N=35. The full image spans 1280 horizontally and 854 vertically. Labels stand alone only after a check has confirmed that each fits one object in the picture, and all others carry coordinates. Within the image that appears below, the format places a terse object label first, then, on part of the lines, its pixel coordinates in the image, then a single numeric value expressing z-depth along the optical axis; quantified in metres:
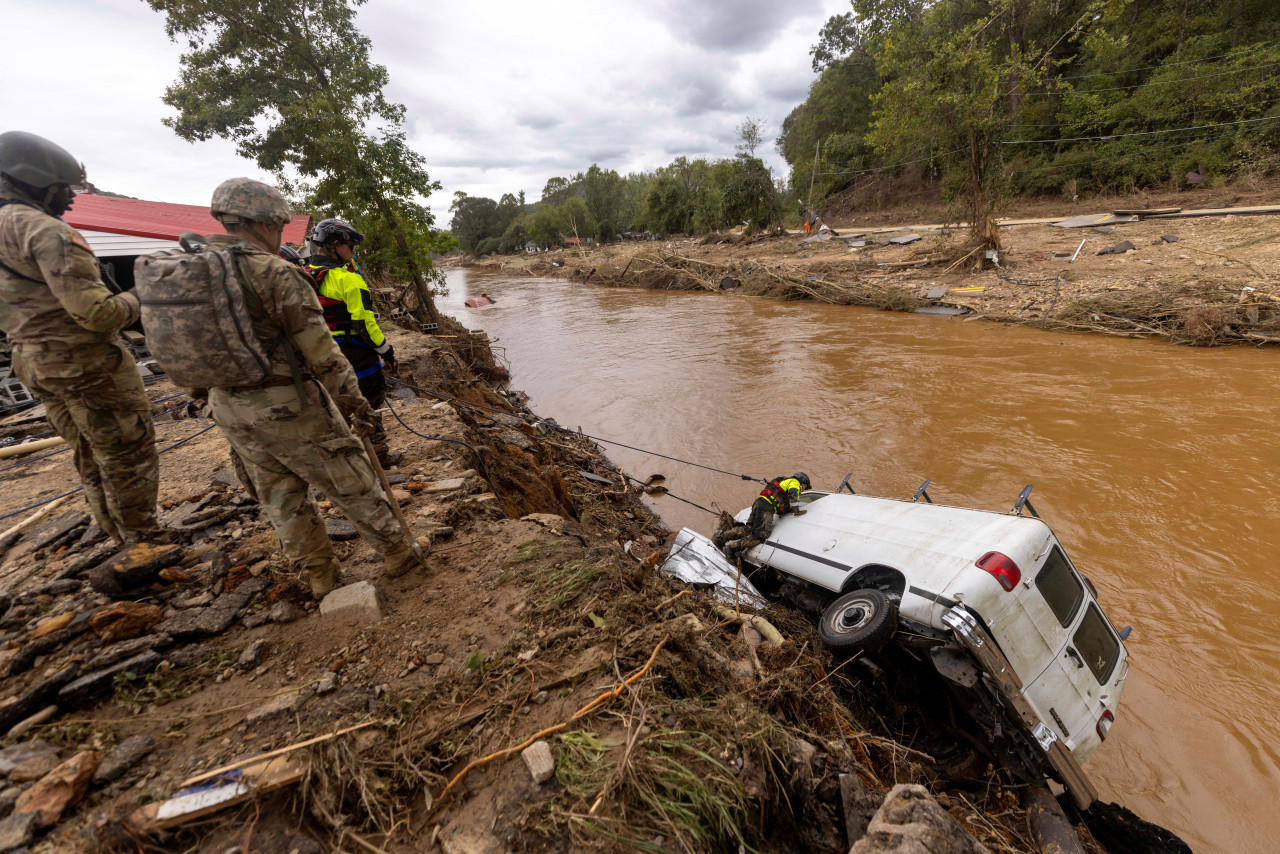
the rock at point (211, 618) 2.46
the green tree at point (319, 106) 11.76
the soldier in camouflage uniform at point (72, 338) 2.53
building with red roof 8.44
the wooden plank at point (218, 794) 1.58
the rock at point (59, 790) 1.57
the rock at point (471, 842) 1.62
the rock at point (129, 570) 2.67
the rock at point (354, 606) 2.60
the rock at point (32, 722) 1.90
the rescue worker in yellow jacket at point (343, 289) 3.75
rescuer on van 4.14
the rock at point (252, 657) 2.33
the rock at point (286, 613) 2.60
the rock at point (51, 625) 2.41
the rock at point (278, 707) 2.04
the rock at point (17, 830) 1.49
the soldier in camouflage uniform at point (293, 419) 2.34
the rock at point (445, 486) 4.13
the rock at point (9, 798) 1.59
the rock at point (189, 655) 2.32
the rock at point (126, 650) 2.22
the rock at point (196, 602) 2.67
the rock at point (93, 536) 3.38
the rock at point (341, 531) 3.36
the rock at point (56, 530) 3.39
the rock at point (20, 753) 1.72
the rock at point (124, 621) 2.40
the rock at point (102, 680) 2.06
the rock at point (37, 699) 1.94
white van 2.36
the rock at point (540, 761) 1.79
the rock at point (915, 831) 1.46
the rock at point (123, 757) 1.75
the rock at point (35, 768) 1.69
